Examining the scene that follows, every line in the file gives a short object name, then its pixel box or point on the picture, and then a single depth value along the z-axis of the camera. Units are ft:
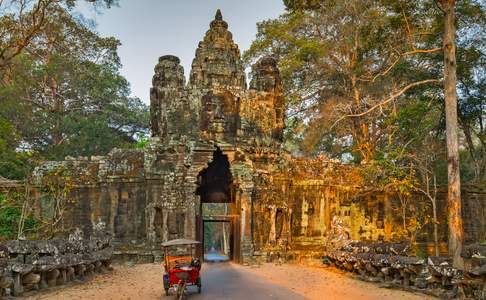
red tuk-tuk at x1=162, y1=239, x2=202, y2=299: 33.22
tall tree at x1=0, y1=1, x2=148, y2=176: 94.07
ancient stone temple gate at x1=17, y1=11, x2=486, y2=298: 59.06
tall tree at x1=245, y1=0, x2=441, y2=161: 84.58
